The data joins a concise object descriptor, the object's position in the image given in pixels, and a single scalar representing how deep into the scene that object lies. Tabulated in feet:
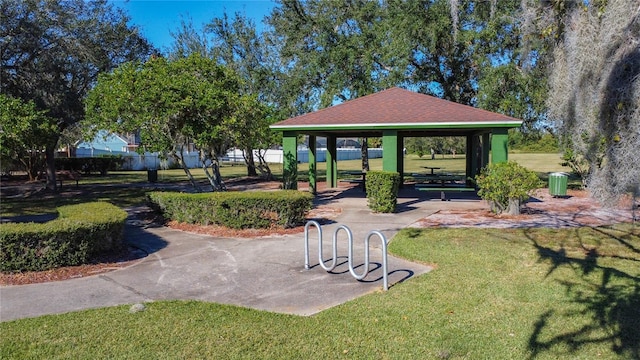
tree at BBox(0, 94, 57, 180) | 28.89
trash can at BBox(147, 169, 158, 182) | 83.10
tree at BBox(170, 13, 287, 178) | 82.02
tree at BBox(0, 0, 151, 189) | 50.29
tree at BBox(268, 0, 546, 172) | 64.75
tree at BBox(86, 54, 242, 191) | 36.14
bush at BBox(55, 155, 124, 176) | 103.41
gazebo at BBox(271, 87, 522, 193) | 44.04
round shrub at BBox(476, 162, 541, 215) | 36.04
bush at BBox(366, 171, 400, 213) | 39.47
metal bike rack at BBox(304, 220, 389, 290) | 18.70
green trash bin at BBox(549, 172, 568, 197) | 50.52
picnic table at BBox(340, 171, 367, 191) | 60.05
